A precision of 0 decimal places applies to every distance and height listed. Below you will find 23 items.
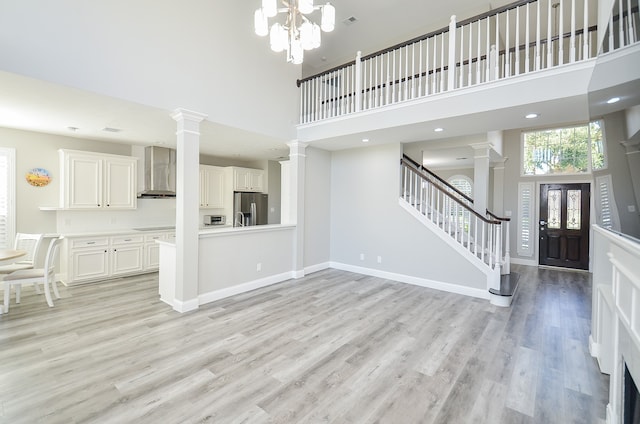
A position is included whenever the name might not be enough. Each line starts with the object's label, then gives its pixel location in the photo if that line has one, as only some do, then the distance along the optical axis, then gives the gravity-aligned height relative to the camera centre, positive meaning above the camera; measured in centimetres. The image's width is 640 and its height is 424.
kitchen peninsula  404 -83
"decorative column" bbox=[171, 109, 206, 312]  375 +2
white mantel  134 -65
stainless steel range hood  591 +80
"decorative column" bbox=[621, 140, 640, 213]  140 +25
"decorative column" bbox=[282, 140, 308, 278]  541 +25
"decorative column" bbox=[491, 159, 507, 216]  744 +58
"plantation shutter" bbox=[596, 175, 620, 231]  186 +5
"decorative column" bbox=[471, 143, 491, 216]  539 +67
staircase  437 -24
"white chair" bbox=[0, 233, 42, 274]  422 -60
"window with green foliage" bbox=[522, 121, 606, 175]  660 +144
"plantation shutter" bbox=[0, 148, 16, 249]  459 +20
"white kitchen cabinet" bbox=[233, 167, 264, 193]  725 +80
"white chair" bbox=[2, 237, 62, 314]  367 -91
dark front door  652 -33
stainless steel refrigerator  723 +2
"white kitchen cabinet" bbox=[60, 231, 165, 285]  479 -85
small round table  347 -59
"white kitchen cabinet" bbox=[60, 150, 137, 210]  496 +52
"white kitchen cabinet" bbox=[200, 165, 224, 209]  686 +56
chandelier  268 +177
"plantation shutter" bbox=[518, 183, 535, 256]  711 -17
